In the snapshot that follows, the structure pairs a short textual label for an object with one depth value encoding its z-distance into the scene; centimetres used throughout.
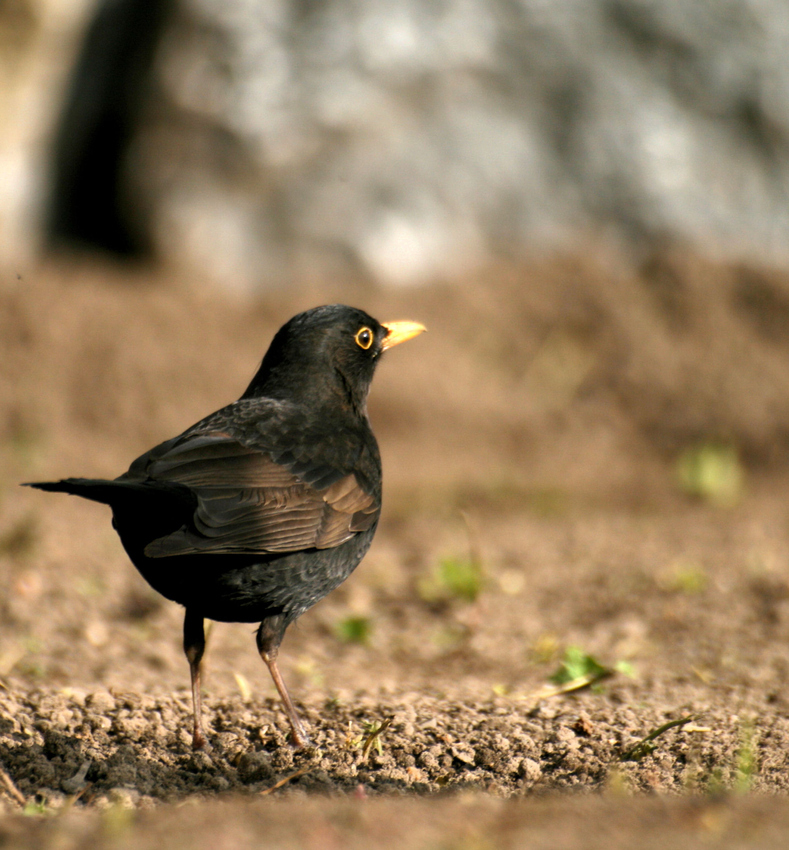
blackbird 665
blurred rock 1814
